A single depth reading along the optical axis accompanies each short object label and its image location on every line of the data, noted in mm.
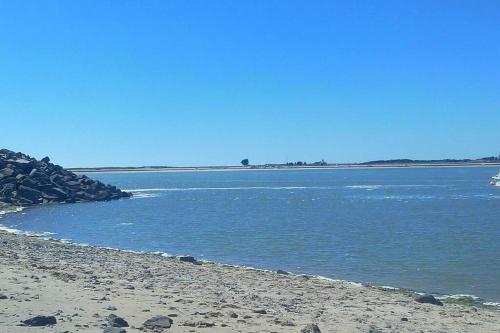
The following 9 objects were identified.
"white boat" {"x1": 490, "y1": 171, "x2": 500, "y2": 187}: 94469
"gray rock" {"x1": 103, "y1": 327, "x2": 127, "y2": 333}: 9017
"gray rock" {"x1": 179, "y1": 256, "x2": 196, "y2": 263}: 21555
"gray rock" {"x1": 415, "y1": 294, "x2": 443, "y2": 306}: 14863
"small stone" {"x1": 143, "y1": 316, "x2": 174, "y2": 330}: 9781
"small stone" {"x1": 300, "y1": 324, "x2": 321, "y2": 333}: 9920
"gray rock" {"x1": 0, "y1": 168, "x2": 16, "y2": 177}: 56888
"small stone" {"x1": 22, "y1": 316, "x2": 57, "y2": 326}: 9211
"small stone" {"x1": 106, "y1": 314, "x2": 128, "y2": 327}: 9655
